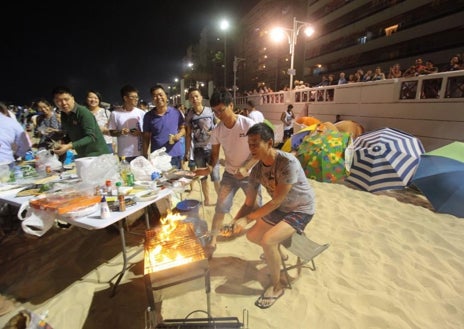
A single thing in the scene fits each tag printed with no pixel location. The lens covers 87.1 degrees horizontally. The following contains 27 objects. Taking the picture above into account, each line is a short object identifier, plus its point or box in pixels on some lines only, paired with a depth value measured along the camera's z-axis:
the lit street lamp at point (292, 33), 13.02
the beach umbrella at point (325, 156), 6.52
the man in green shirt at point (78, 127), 3.72
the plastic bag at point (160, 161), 3.95
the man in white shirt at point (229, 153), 3.53
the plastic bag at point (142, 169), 3.60
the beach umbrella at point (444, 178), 4.65
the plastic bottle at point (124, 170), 3.52
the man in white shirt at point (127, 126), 5.02
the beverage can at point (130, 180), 3.45
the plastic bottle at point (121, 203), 2.69
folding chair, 3.11
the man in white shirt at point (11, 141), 4.21
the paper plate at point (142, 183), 3.37
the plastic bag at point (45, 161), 4.16
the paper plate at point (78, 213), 2.54
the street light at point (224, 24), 18.24
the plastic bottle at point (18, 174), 3.66
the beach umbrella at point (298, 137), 8.09
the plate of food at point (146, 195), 2.98
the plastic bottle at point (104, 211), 2.53
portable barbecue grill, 2.13
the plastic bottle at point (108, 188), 3.12
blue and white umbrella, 5.40
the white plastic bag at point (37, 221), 2.59
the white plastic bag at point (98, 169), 3.23
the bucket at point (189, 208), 3.61
